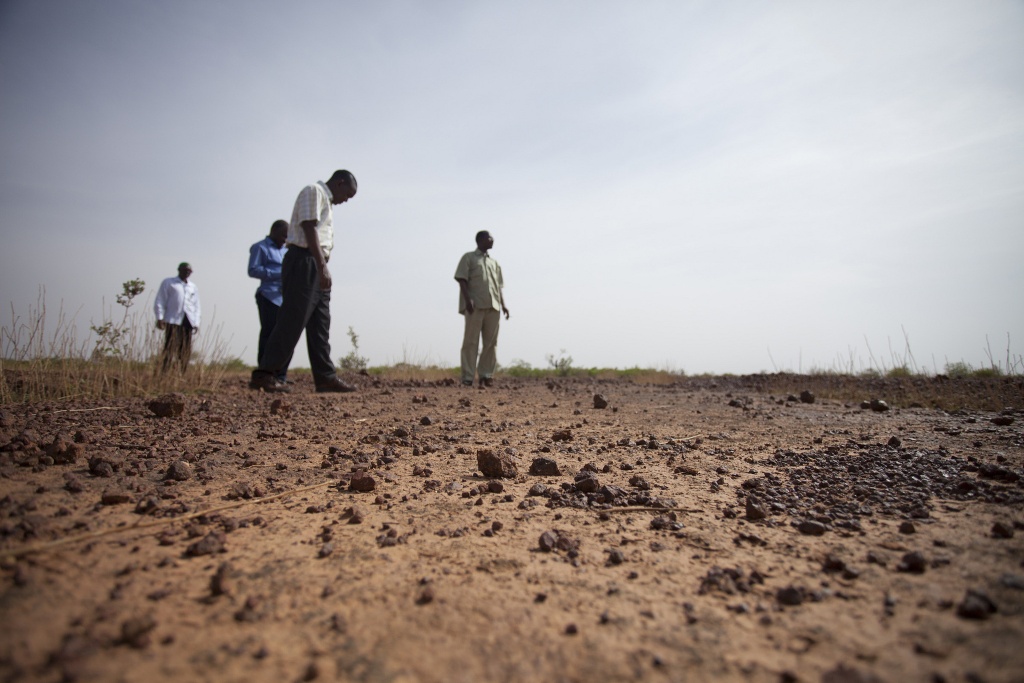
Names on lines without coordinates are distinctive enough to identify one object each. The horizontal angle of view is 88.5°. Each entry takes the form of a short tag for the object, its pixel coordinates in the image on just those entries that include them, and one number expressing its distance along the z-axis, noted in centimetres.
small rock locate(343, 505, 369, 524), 188
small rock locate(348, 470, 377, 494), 224
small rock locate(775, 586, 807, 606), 135
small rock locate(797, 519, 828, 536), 179
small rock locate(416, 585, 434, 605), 134
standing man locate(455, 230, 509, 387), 780
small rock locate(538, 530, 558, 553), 167
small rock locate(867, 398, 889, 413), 505
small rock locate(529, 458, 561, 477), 256
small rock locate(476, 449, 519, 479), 248
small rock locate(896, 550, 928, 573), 148
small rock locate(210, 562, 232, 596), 135
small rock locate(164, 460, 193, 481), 225
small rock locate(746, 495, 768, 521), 194
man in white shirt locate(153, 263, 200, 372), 746
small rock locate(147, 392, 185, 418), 381
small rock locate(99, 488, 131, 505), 189
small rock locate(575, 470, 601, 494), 225
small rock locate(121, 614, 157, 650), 112
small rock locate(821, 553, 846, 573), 152
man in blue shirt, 703
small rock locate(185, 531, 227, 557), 155
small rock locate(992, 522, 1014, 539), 168
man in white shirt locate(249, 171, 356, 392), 532
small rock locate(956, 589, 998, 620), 122
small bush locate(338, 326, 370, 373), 1196
